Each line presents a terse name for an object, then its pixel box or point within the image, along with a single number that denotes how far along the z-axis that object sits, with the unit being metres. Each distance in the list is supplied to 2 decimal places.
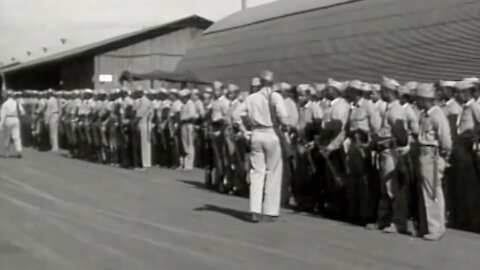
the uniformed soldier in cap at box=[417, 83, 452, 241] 11.43
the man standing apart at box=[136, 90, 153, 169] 23.22
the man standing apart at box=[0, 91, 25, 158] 26.91
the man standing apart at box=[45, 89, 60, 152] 31.62
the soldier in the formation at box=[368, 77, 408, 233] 11.98
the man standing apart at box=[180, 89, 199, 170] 22.58
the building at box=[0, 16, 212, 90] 45.59
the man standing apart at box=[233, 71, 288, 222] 13.03
